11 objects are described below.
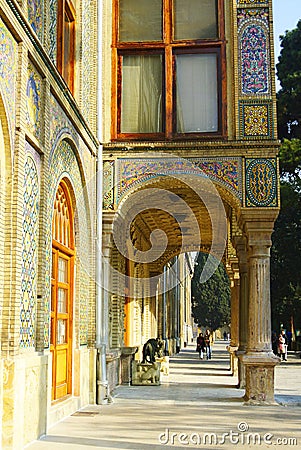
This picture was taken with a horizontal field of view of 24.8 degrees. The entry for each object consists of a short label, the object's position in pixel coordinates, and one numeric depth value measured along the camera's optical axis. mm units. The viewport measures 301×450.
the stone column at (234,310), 21288
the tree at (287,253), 29531
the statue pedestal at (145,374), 17344
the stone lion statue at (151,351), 17625
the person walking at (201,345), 31878
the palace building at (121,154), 9680
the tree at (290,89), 30500
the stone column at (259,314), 13273
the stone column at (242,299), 16219
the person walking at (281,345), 28953
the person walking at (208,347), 32094
